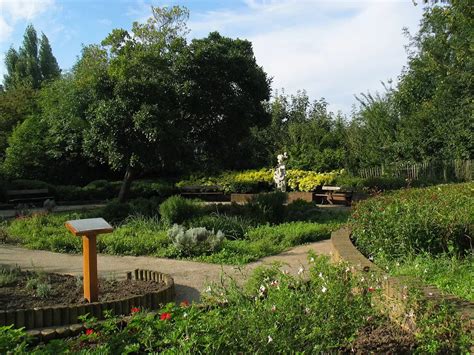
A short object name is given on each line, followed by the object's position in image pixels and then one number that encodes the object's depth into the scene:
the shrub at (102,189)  22.53
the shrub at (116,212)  13.10
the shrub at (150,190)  22.45
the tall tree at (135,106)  13.07
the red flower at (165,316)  3.38
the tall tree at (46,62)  43.00
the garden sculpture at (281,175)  19.95
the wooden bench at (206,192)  22.39
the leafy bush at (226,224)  11.02
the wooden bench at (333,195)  18.45
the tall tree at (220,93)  14.08
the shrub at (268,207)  12.46
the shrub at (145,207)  12.88
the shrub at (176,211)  11.79
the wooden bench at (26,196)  20.16
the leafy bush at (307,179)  19.73
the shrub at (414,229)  6.31
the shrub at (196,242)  9.03
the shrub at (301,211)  13.04
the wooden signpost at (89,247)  5.36
